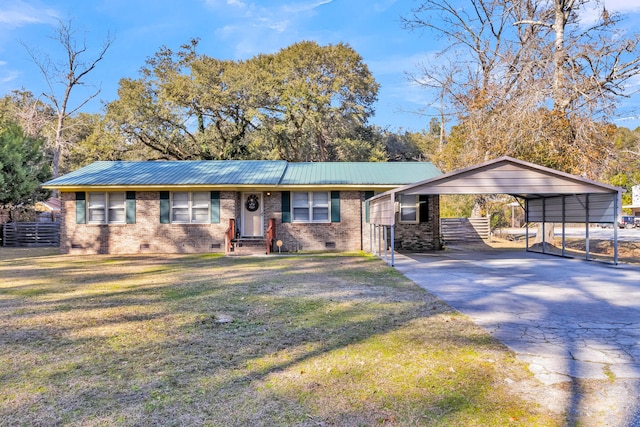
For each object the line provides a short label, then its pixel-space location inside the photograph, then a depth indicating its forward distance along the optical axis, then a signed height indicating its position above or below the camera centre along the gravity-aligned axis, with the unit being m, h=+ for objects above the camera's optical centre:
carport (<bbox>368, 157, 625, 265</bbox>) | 10.29 +0.68
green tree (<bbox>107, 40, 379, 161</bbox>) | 24.02 +6.33
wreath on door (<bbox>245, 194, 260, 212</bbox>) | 16.09 +0.36
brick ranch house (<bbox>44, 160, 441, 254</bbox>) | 15.45 -0.07
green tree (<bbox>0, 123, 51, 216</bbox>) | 18.67 +2.09
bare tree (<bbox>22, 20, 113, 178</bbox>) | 25.72 +9.17
